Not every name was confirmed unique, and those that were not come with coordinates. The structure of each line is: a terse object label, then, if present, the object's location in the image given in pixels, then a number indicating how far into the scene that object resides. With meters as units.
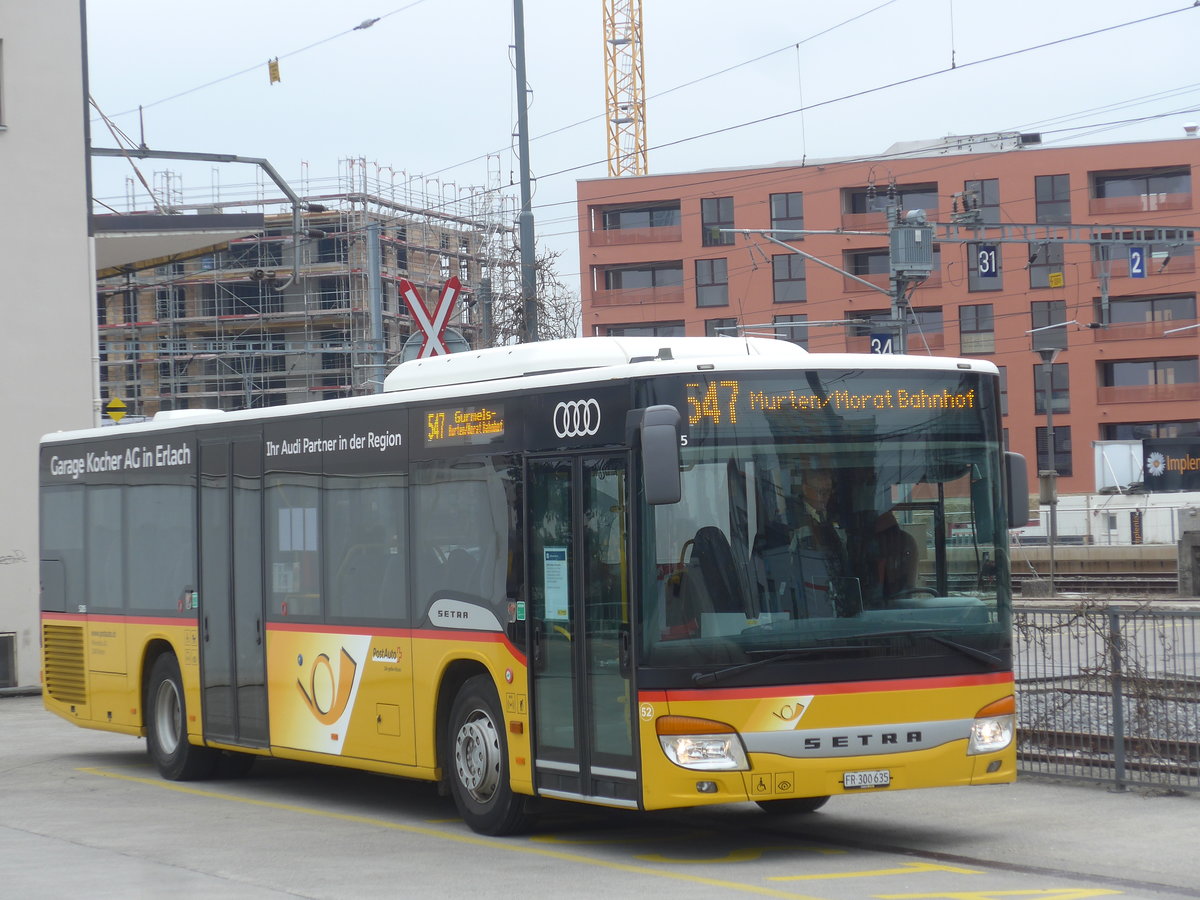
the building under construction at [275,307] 70.00
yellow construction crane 96.38
